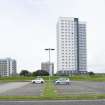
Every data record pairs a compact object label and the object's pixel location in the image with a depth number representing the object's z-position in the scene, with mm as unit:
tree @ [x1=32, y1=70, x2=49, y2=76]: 89284
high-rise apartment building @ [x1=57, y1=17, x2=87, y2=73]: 72453
